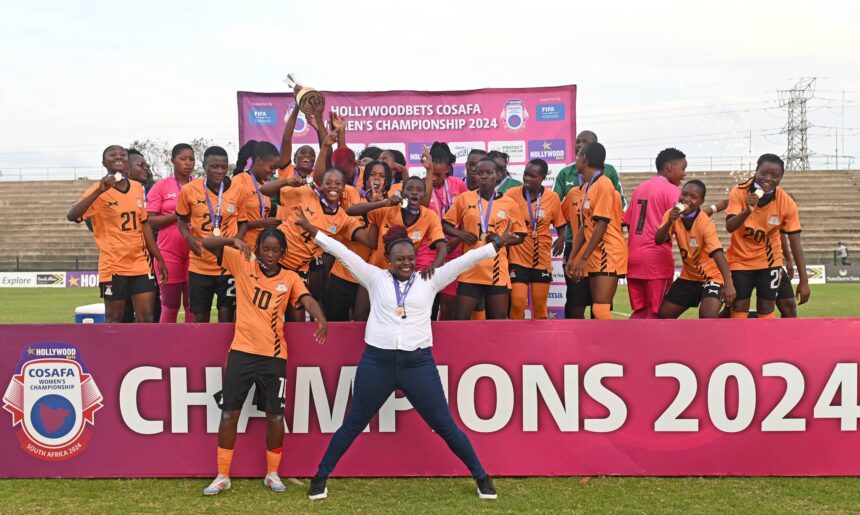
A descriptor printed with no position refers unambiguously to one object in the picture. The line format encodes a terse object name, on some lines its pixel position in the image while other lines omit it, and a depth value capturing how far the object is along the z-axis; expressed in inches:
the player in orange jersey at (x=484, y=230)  273.7
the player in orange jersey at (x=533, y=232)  301.7
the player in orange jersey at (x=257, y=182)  281.1
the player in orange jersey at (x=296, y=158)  294.8
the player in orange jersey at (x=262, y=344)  213.6
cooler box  422.6
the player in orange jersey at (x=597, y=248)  282.5
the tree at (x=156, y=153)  3077.8
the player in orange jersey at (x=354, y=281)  261.3
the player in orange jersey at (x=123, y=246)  291.0
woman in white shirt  204.5
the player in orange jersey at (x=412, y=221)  251.6
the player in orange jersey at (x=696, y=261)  274.1
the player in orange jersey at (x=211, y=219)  275.9
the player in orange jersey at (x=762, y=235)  280.5
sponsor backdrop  448.5
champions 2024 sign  221.0
